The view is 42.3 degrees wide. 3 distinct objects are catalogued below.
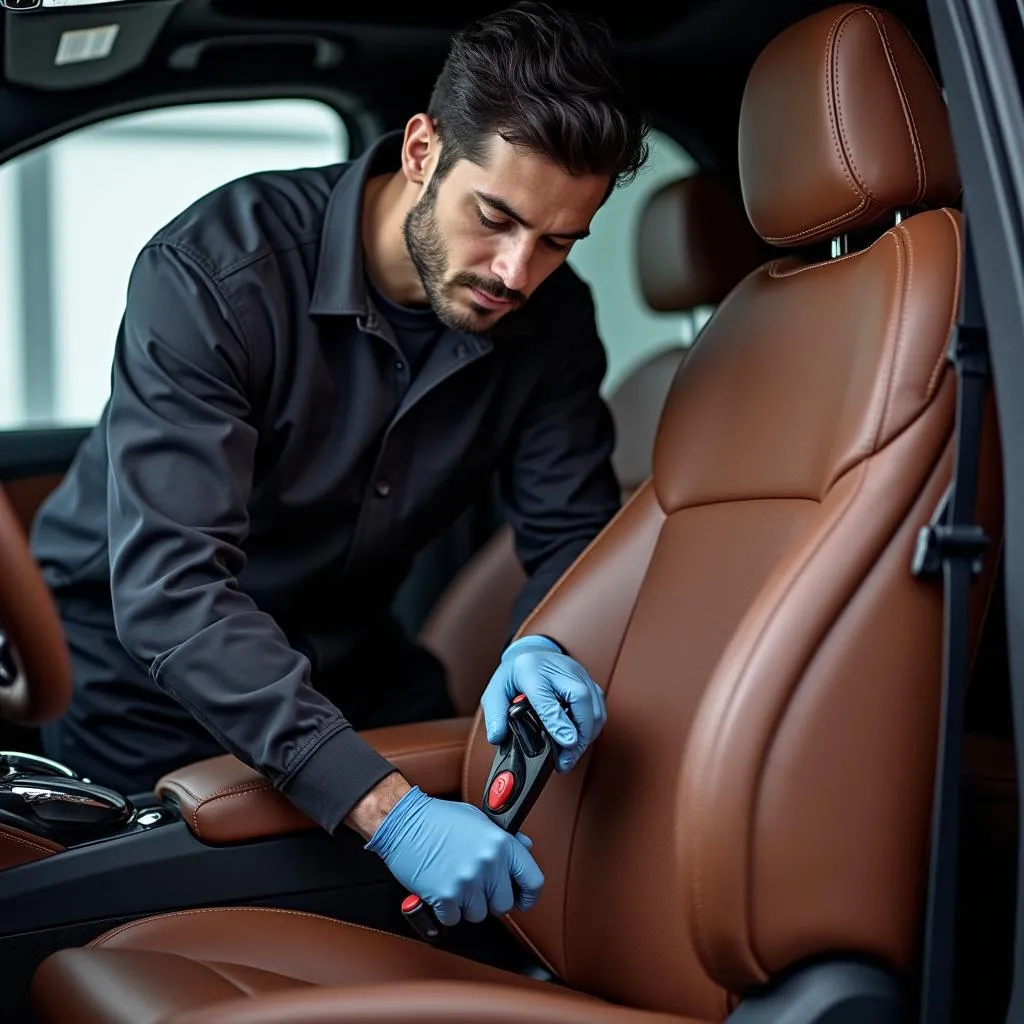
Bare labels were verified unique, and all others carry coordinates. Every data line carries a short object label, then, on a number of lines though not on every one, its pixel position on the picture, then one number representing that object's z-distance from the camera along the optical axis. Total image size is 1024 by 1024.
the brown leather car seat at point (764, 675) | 1.02
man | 1.24
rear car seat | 1.98
